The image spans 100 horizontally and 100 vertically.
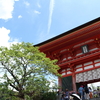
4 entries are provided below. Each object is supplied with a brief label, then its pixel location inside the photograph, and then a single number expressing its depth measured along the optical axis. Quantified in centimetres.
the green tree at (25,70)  847
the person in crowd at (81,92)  908
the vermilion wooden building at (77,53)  1048
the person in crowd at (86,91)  869
